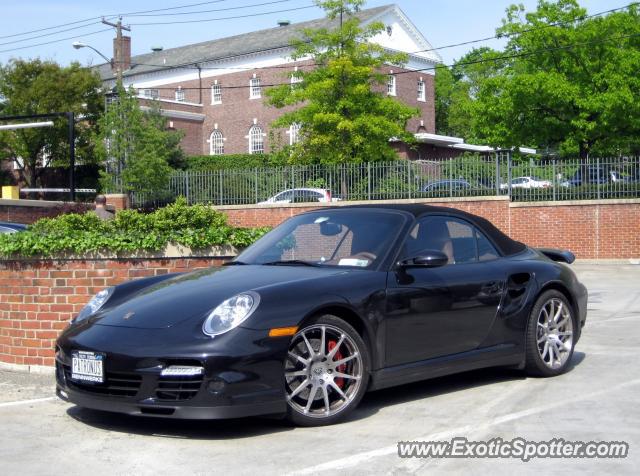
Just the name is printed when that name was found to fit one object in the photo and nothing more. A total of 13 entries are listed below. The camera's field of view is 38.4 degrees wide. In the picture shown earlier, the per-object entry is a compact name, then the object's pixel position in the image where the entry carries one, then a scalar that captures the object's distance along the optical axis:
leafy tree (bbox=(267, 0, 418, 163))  35.00
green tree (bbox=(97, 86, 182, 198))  36.16
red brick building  56.69
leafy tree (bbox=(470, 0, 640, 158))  37.38
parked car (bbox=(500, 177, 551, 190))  27.30
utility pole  38.19
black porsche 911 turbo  5.61
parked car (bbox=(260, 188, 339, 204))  29.91
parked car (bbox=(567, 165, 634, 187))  26.23
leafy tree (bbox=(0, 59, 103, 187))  52.81
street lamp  38.34
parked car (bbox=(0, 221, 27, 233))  17.03
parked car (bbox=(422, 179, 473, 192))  28.28
